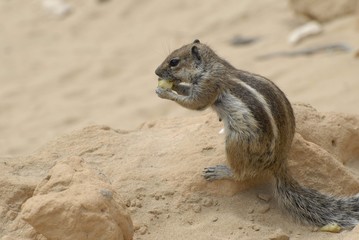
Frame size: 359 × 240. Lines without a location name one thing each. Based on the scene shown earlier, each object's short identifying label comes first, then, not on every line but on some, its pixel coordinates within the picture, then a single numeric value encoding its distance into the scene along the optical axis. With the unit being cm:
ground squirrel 778
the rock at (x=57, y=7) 2559
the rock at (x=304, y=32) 1948
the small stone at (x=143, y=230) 735
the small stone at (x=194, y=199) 783
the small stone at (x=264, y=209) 784
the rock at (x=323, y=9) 1987
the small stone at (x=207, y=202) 781
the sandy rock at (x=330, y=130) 899
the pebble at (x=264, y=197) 800
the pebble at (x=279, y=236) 719
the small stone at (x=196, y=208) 770
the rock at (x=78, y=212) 642
